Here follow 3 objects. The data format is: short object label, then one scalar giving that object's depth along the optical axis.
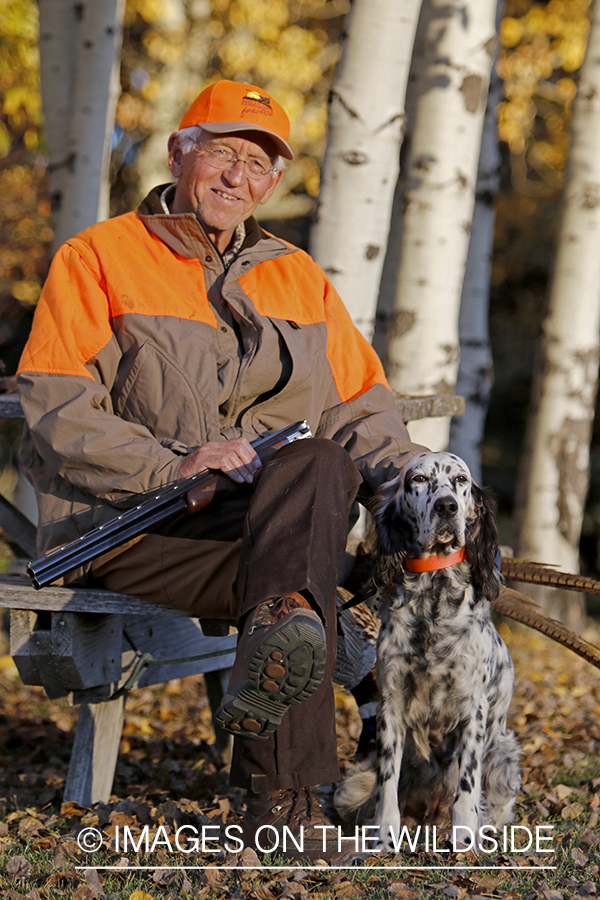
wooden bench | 6.07
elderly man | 5.14
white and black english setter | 6.01
